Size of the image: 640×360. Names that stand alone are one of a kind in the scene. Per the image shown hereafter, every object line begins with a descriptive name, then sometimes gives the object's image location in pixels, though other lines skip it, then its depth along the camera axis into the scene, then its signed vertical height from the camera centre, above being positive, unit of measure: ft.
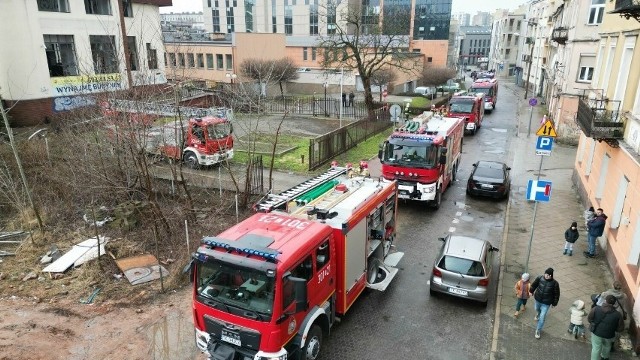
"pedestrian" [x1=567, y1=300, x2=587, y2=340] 28.27 -17.16
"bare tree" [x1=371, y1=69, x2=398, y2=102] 141.08 -10.07
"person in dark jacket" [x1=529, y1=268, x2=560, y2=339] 28.71 -15.77
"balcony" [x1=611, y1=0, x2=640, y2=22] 33.30 +2.83
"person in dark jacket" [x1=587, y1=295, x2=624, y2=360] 25.05 -15.50
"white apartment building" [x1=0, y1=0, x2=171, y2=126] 84.17 -1.04
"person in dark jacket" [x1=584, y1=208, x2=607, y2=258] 39.01 -15.79
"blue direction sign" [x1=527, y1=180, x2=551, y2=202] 33.71 -10.75
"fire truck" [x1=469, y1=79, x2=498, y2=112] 123.34 -12.23
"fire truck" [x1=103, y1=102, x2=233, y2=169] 63.86 -13.30
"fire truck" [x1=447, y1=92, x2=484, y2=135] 93.74 -13.41
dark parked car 55.21 -16.53
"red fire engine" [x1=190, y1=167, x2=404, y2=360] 21.97 -12.26
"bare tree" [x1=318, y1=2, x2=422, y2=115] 96.60 +0.34
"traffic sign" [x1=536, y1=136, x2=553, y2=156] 36.42 -7.78
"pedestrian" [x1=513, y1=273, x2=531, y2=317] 30.40 -16.55
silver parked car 31.89 -16.12
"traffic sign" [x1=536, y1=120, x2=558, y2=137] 36.19 -6.70
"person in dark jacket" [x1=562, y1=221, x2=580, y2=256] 39.34 -16.73
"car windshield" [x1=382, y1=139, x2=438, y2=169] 49.03 -11.87
